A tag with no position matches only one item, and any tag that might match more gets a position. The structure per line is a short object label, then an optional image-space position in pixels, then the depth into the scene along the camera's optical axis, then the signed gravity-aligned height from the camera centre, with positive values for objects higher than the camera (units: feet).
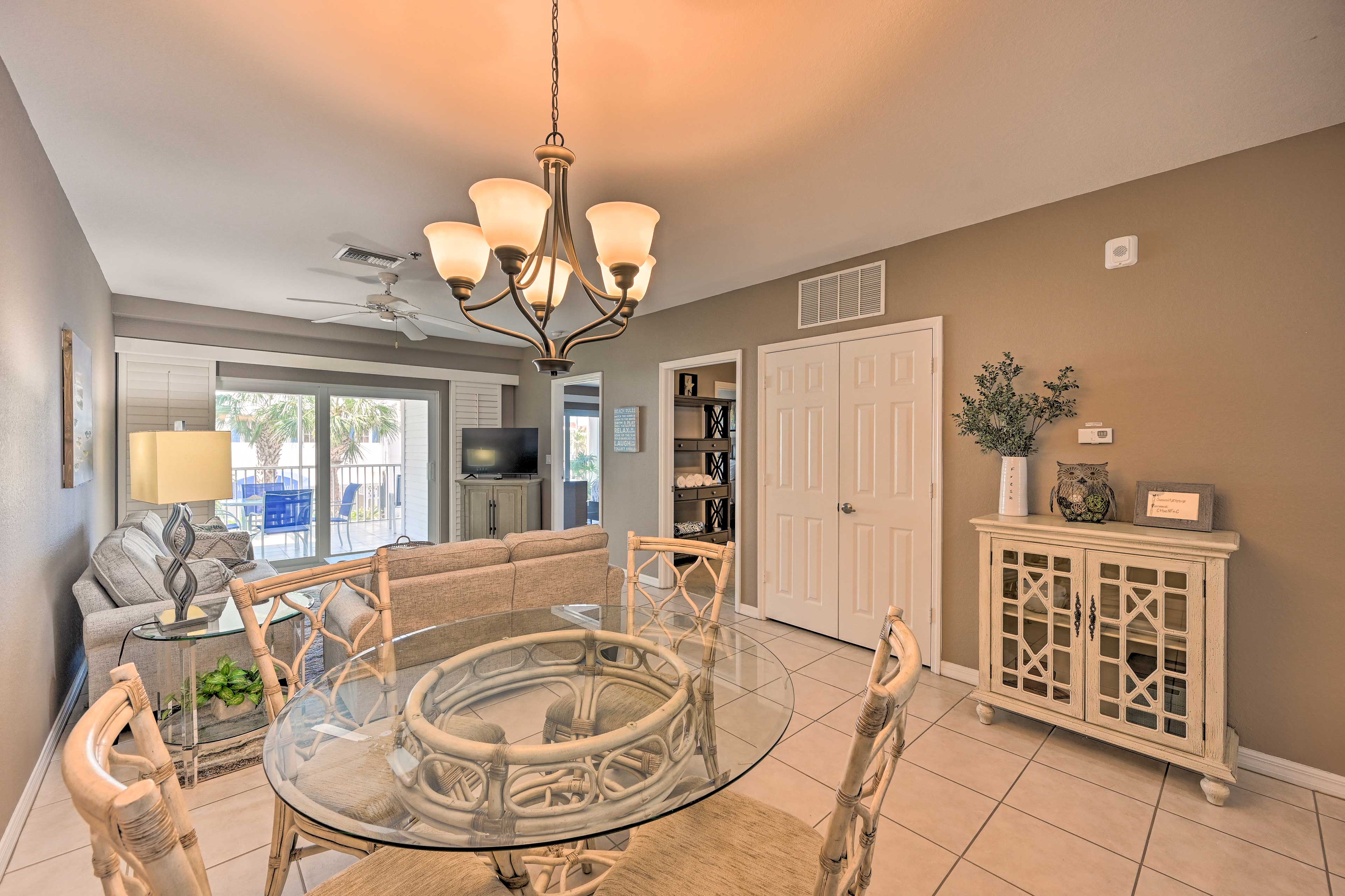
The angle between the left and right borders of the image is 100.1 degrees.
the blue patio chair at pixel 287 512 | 19.02 -2.28
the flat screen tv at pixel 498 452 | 21.39 -0.24
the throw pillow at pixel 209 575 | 10.18 -2.39
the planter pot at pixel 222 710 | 8.18 -3.87
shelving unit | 18.28 -0.72
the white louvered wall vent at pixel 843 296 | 11.76 +3.27
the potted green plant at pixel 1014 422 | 9.28 +0.39
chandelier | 5.47 +2.14
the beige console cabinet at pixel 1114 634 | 7.10 -2.66
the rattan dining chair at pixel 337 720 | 3.78 -2.30
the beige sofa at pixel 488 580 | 8.66 -2.28
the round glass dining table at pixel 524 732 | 3.54 -2.30
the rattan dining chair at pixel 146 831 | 1.97 -1.50
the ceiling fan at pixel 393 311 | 12.14 +3.03
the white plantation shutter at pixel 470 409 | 21.99 +1.44
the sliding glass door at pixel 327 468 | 18.58 -0.81
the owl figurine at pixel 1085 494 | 8.52 -0.75
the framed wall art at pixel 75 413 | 9.38 +0.58
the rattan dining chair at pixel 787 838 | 2.89 -2.90
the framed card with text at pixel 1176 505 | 7.82 -0.86
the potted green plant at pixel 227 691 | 8.13 -3.60
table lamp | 8.02 -0.45
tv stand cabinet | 21.04 -2.32
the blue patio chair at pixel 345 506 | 20.38 -2.23
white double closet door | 11.17 -0.87
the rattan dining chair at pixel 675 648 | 4.81 -2.32
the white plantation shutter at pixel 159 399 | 15.39 +1.33
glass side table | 7.39 -3.56
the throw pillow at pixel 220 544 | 13.73 -2.47
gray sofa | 7.93 -2.50
